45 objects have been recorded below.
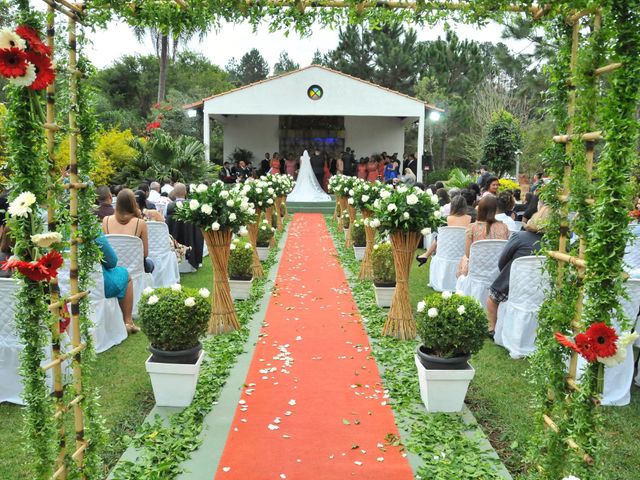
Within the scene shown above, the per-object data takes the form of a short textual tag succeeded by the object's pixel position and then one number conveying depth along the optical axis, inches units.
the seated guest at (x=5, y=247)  205.1
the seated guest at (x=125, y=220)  274.5
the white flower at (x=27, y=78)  106.2
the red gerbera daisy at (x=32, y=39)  108.6
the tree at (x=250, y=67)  2618.1
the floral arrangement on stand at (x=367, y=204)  350.0
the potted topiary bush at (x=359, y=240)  442.0
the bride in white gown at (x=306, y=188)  878.4
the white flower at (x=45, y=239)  109.7
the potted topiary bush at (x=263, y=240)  442.4
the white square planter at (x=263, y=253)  444.1
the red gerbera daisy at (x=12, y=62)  104.0
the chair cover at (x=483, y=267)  273.4
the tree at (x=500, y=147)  771.4
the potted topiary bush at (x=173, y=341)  180.5
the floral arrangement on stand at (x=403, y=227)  233.0
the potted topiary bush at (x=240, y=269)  320.5
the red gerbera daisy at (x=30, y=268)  109.1
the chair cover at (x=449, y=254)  333.7
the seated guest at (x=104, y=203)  306.6
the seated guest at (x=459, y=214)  334.0
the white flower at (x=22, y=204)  109.3
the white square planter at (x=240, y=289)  323.1
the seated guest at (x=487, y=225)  273.0
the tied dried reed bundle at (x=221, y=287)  245.8
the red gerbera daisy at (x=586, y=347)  105.3
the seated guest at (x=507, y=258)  235.8
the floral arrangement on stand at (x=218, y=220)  243.0
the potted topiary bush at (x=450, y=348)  177.2
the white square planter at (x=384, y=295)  305.1
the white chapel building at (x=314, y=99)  895.7
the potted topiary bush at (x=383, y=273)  303.3
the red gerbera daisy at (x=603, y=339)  103.5
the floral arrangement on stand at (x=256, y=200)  363.3
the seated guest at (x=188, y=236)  395.5
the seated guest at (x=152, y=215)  351.6
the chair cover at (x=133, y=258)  270.8
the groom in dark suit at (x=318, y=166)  982.4
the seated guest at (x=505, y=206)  350.6
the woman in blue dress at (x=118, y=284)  234.8
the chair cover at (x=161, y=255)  334.6
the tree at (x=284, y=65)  2518.5
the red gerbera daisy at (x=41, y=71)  108.9
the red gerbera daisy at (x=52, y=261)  111.8
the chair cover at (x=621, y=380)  191.0
